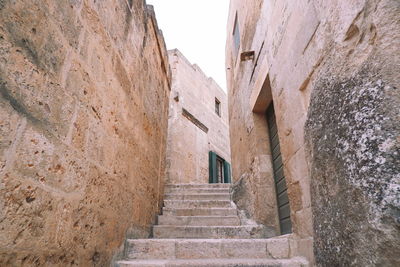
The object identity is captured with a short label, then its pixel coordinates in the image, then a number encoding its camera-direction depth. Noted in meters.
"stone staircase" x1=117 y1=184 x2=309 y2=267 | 2.01
